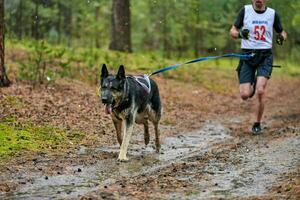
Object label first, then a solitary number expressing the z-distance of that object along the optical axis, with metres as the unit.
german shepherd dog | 7.52
